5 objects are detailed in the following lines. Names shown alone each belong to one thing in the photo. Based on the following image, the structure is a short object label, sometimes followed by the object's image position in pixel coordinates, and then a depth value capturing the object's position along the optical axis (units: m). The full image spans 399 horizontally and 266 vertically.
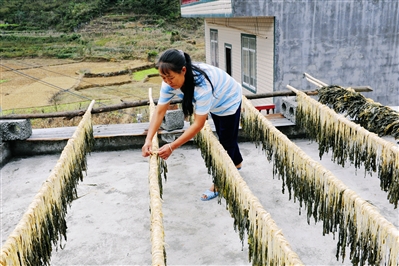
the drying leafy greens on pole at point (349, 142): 3.48
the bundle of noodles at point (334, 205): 2.43
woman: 2.93
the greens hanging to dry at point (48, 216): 2.37
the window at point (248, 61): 9.95
